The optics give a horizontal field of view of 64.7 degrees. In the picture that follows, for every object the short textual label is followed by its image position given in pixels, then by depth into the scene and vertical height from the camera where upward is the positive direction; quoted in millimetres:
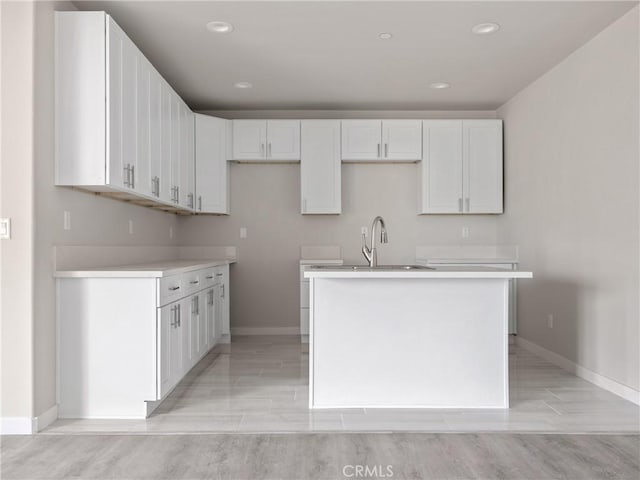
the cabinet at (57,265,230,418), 2979 -625
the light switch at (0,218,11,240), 2709 +66
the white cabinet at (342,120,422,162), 5551 +1115
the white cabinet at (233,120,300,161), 5512 +1110
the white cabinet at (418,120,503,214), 5559 +820
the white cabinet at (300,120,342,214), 5523 +838
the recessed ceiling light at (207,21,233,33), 3551 +1524
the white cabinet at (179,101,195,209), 4797 +817
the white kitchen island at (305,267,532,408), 3180 -648
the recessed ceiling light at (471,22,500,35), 3568 +1519
